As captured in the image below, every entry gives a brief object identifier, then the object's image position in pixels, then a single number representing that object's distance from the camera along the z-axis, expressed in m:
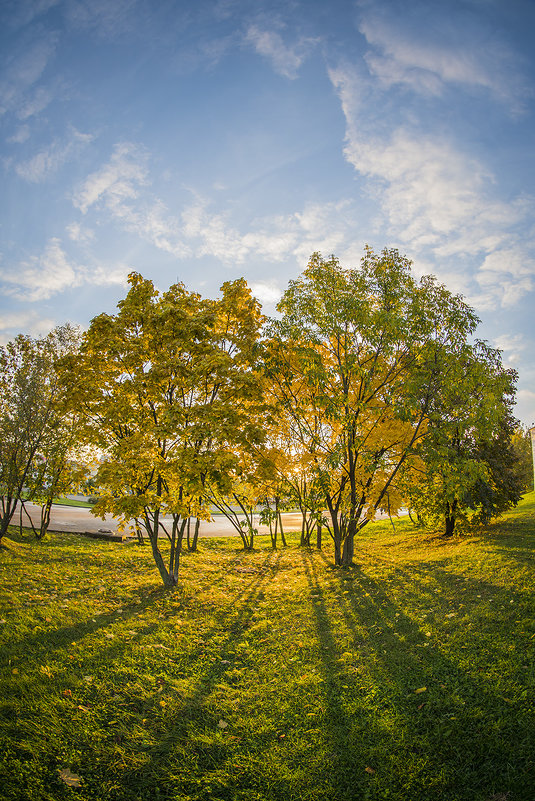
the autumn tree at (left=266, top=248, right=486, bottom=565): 9.13
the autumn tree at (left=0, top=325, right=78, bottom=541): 11.33
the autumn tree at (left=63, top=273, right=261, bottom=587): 6.80
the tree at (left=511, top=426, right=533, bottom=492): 35.47
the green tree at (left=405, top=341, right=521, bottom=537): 9.11
